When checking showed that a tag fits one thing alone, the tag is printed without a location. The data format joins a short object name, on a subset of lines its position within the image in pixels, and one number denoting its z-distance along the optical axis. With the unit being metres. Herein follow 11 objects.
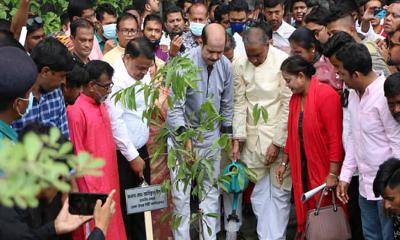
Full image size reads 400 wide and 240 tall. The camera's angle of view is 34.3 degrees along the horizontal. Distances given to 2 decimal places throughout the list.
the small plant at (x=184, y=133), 3.64
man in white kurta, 5.36
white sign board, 4.38
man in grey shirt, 5.14
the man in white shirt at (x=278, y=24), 6.89
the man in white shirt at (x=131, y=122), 4.74
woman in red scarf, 4.85
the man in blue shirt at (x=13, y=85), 2.71
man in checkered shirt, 3.81
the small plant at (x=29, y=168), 1.18
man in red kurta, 4.24
